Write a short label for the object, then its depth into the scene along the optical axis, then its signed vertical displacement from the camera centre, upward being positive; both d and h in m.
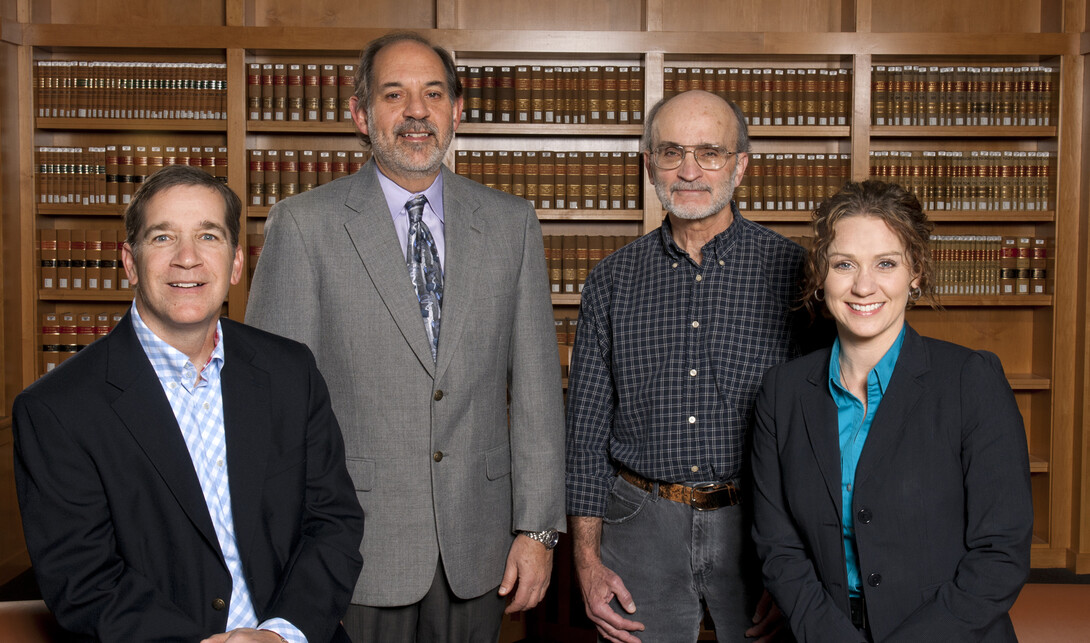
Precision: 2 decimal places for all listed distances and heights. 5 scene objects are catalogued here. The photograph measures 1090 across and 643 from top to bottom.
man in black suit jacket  1.40 -0.28
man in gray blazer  1.85 -0.12
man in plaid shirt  1.94 -0.23
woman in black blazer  1.45 -0.28
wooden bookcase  4.46 +1.11
